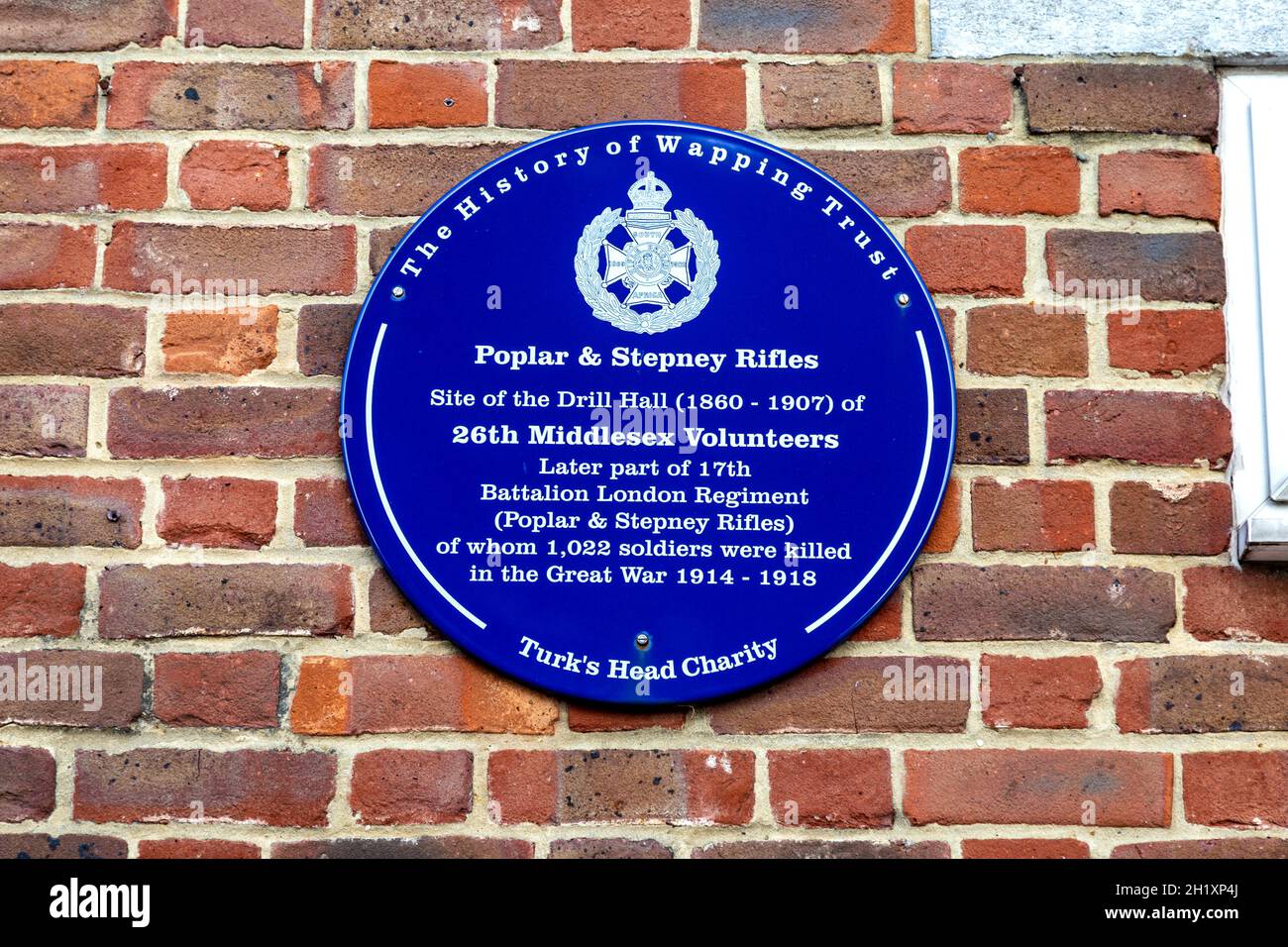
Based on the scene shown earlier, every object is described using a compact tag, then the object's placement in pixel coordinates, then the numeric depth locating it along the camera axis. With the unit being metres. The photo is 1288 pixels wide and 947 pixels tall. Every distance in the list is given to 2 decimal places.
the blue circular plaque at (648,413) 1.51
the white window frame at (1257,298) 1.55
